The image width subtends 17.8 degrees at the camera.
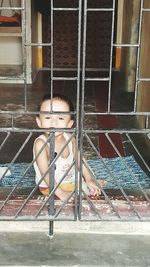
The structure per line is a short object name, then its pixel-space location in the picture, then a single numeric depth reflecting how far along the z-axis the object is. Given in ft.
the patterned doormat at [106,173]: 10.61
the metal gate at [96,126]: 6.40
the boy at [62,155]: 7.77
